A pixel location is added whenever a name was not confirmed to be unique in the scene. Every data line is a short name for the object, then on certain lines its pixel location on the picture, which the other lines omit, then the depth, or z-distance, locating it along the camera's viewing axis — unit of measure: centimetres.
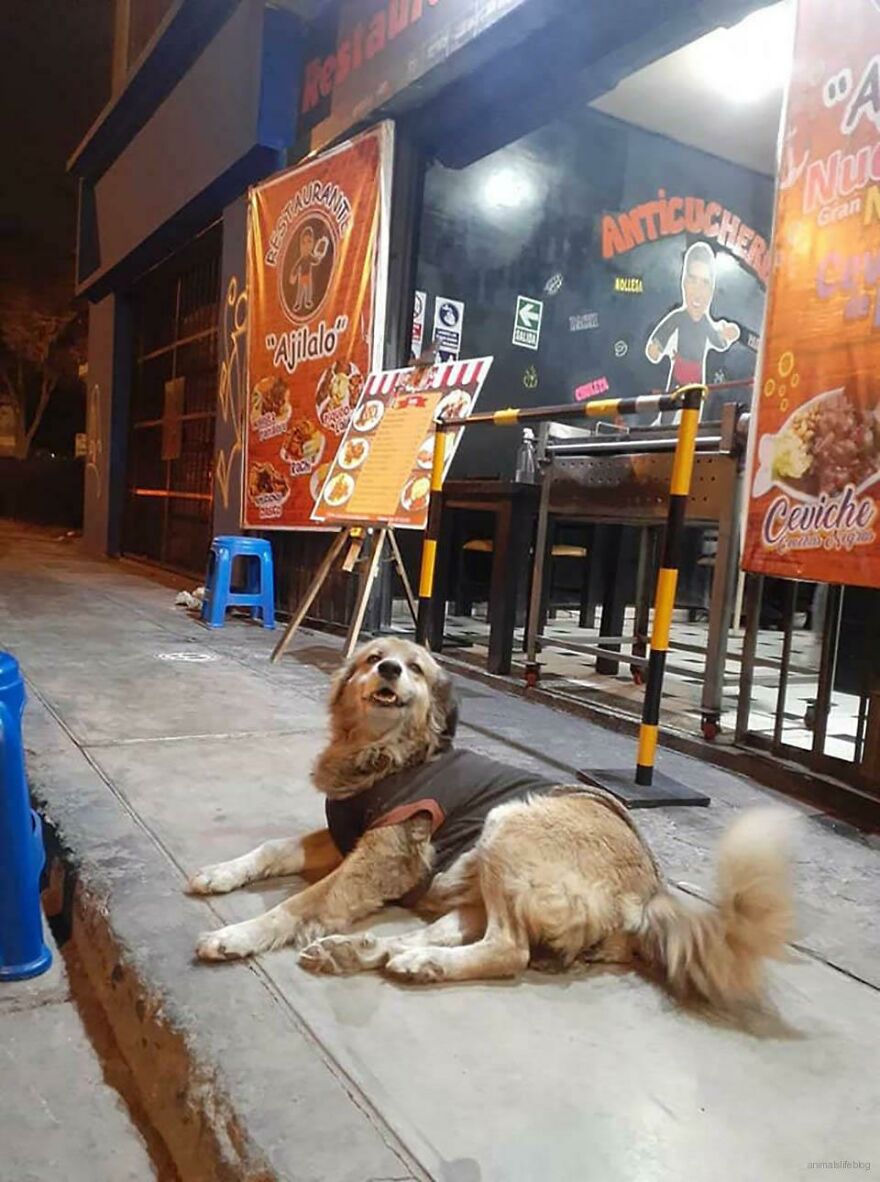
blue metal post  215
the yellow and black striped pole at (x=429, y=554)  446
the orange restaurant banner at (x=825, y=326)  313
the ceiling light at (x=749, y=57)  695
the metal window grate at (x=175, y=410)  1045
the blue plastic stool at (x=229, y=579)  700
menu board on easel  514
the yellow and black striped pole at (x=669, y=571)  322
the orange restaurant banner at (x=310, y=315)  655
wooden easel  539
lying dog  188
